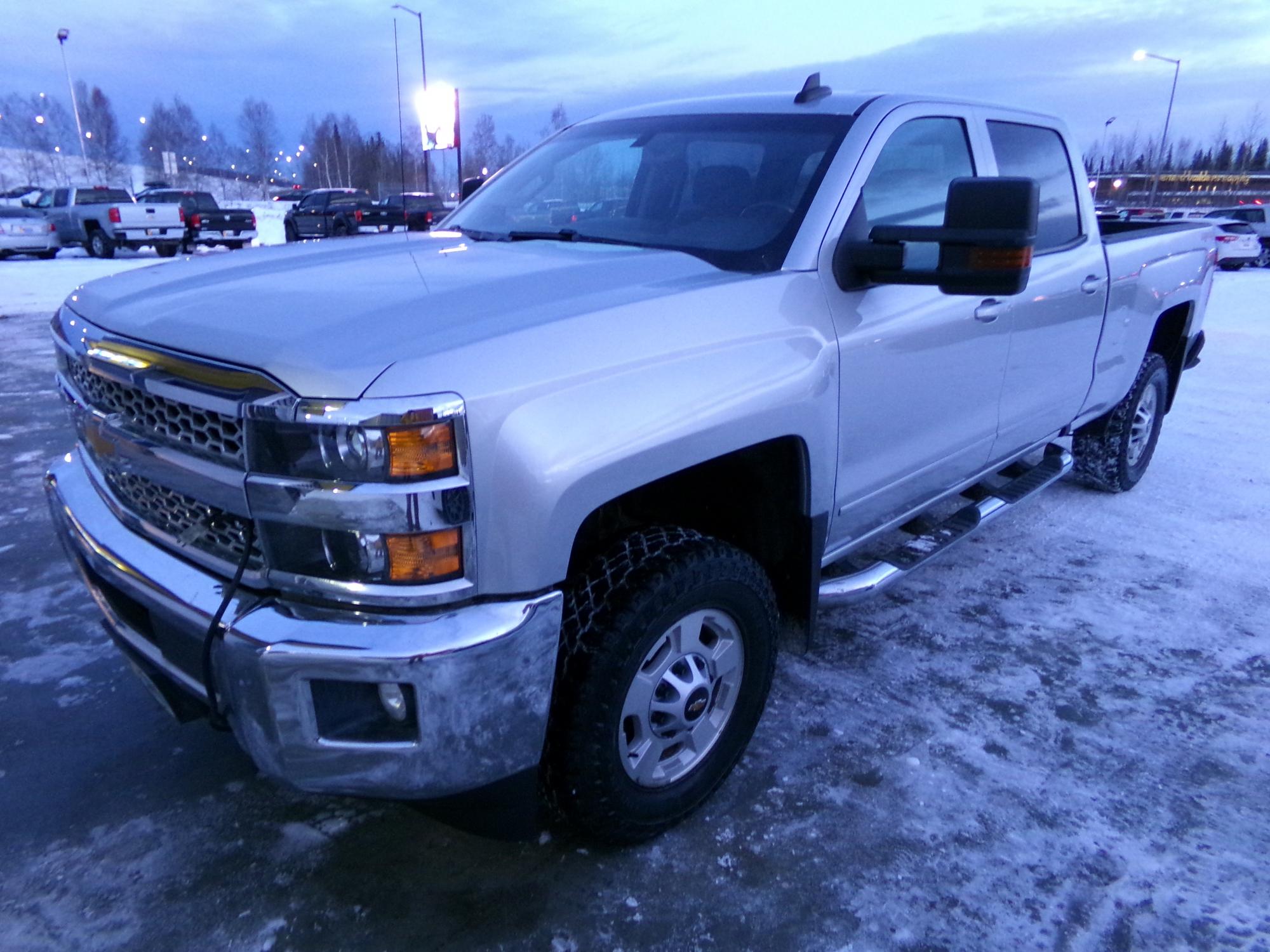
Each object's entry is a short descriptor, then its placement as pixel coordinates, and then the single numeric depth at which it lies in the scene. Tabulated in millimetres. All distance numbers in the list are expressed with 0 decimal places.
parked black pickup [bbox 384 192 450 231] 25430
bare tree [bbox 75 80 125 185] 86500
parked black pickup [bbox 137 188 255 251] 22422
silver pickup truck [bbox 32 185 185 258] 19938
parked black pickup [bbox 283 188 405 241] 25922
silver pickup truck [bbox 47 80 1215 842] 1784
